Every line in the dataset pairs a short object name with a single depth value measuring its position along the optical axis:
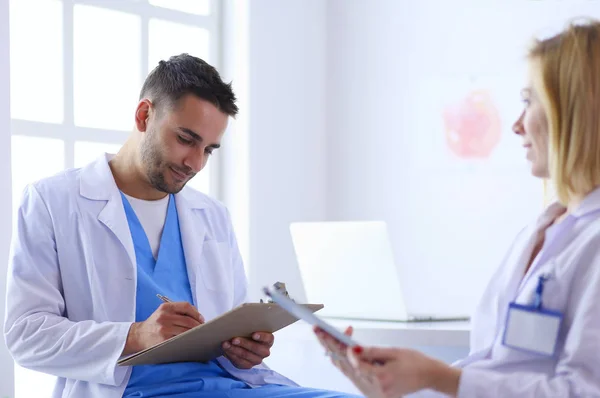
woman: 1.55
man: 1.98
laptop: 2.47
